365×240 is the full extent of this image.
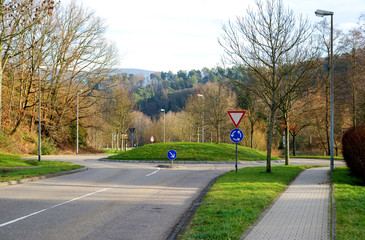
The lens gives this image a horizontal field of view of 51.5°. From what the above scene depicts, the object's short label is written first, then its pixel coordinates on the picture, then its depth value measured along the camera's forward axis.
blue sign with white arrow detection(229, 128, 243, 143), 17.61
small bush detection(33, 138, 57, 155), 42.31
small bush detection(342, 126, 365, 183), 14.27
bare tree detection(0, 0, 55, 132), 16.39
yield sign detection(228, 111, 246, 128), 17.70
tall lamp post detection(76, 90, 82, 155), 45.66
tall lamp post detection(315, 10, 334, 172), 19.83
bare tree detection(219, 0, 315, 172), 18.88
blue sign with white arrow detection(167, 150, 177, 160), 25.08
